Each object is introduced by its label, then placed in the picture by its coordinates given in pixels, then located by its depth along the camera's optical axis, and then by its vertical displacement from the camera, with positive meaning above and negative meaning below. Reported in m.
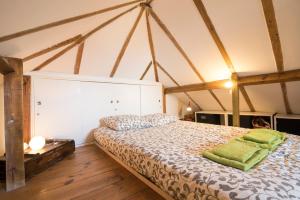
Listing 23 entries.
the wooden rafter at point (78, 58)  2.82 +0.84
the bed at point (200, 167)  0.96 -0.56
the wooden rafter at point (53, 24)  1.80 +0.95
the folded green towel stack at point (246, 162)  1.24 -0.54
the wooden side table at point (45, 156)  1.94 -0.81
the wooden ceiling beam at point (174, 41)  2.72 +1.15
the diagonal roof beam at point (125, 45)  2.74 +1.16
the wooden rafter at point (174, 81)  4.18 +0.54
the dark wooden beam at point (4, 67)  1.67 +0.40
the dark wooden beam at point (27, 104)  2.82 -0.05
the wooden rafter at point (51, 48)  2.48 +0.87
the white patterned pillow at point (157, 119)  3.21 -0.44
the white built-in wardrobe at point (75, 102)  2.97 -0.04
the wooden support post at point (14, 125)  1.76 -0.27
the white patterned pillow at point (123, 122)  2.90 -0.44
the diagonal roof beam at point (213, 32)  2.20 +1.08
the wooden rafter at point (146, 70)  4.14 +0.82
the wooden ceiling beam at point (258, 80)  2.62 +0.36
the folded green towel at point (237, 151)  1.34 -0.49
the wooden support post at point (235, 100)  3.25 -0.03
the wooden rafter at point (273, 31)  1.88 +0.92
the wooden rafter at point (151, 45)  2.91 +1.24
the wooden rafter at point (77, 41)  2.47 +1.03
